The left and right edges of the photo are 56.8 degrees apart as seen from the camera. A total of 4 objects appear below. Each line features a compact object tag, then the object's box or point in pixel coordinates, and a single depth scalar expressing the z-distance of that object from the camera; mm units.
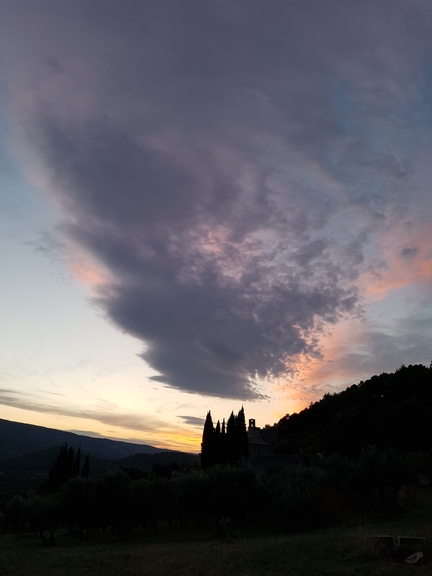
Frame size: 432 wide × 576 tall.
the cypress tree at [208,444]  62625
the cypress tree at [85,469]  63269
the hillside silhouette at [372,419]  66438
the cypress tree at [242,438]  61559
